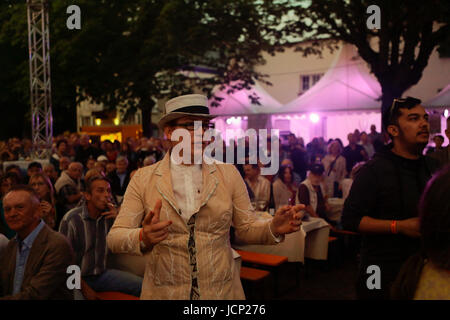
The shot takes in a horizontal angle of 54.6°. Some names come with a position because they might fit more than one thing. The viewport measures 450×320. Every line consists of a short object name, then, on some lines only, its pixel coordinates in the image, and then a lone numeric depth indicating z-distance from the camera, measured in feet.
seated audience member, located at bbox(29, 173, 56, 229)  16.83
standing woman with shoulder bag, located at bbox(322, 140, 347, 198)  29.45
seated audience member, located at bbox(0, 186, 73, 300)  9.41
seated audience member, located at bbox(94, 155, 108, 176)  25.56
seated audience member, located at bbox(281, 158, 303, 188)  27.89
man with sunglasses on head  8.21
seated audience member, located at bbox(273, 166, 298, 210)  23.98
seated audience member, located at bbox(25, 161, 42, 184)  22.98
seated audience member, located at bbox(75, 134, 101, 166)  34.27
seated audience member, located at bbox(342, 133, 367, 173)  34.04
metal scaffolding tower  37.41
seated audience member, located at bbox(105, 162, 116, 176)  27.20
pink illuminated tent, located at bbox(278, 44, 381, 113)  50.61
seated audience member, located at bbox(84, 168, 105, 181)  15.52
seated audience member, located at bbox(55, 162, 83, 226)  21.45
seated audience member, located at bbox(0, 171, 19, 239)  18.72
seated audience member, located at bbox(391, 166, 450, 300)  4.61
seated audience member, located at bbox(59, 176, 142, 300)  13.88
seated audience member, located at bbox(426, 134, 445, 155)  29.25
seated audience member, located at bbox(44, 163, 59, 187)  24.68
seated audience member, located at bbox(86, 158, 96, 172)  27.52
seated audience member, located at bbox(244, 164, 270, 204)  23.31
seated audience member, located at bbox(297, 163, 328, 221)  23.00
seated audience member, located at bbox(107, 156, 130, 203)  25.96
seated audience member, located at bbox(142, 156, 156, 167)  27.09
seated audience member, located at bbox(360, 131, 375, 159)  40.91
